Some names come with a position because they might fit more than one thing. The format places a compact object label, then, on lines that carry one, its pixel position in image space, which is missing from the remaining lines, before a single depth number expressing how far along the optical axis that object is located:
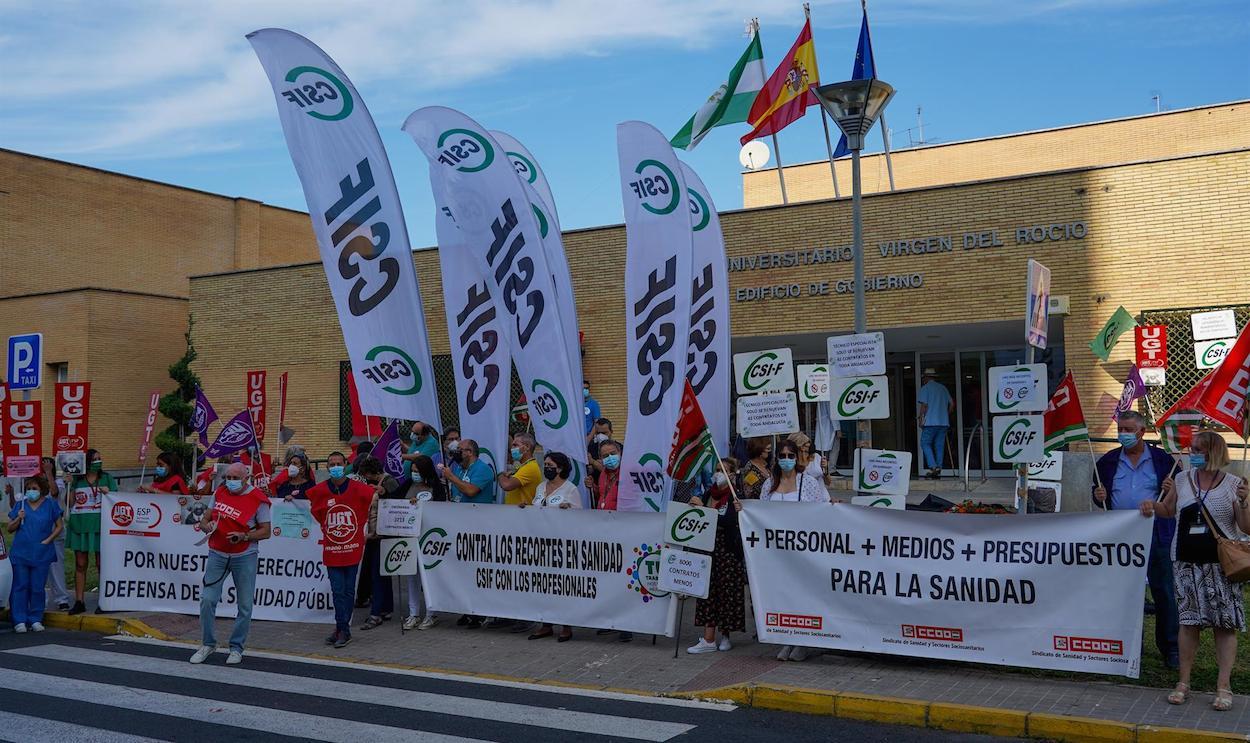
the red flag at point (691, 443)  9.48
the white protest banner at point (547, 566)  9.68
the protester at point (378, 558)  10.81
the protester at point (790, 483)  9.25
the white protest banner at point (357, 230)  11.57
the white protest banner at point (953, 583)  7.78
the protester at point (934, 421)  20.55
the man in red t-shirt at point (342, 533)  10.10
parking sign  14.84
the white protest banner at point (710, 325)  11.66
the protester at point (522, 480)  10.92
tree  28.61
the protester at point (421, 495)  10.94
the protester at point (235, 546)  9.68
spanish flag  21.91
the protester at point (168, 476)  12.62
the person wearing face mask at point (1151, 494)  8.29
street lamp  10.69
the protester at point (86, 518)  12.52
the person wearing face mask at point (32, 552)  11.50
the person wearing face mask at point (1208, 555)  7.05
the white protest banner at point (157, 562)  11.55
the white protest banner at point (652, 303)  10.78
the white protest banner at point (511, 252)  11.45
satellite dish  28.05
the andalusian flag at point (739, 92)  22.25
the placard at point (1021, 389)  9.67
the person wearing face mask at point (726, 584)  9.37
